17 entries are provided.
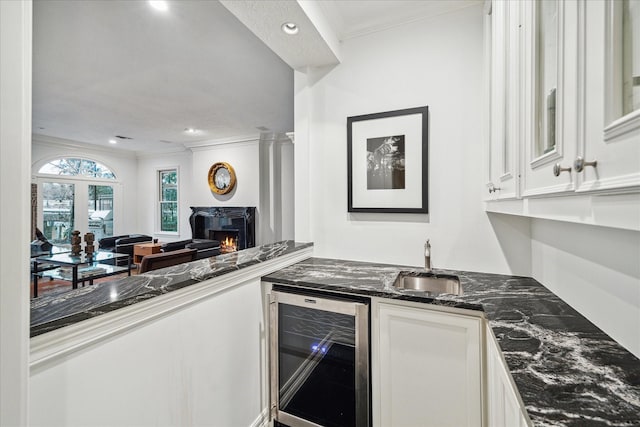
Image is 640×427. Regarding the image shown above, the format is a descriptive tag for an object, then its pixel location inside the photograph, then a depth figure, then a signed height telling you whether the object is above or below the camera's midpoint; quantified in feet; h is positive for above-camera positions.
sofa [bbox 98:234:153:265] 17.62 -2.03
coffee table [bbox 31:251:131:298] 11.52 -2.46
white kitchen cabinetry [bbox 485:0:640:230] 1.62 +0.79
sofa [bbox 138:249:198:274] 9.58 -1.68
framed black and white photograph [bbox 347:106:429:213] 6.56 +1.25
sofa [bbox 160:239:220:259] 14.46 -1.82
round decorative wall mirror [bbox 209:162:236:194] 20.40 +2.57
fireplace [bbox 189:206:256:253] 19.47 -0.90
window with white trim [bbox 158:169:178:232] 24.62 +1.21
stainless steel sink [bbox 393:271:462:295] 6.06 -1.50
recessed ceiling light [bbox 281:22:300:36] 5.78 +3.85
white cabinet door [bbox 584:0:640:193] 1.55 +0.70
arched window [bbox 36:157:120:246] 19.90 +1.11
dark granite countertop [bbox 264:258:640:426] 2.18 -1.46
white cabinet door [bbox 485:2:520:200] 3.65 +1.73
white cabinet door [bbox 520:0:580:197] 2.16 +1.08
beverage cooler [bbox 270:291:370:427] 5.09 -2.87
